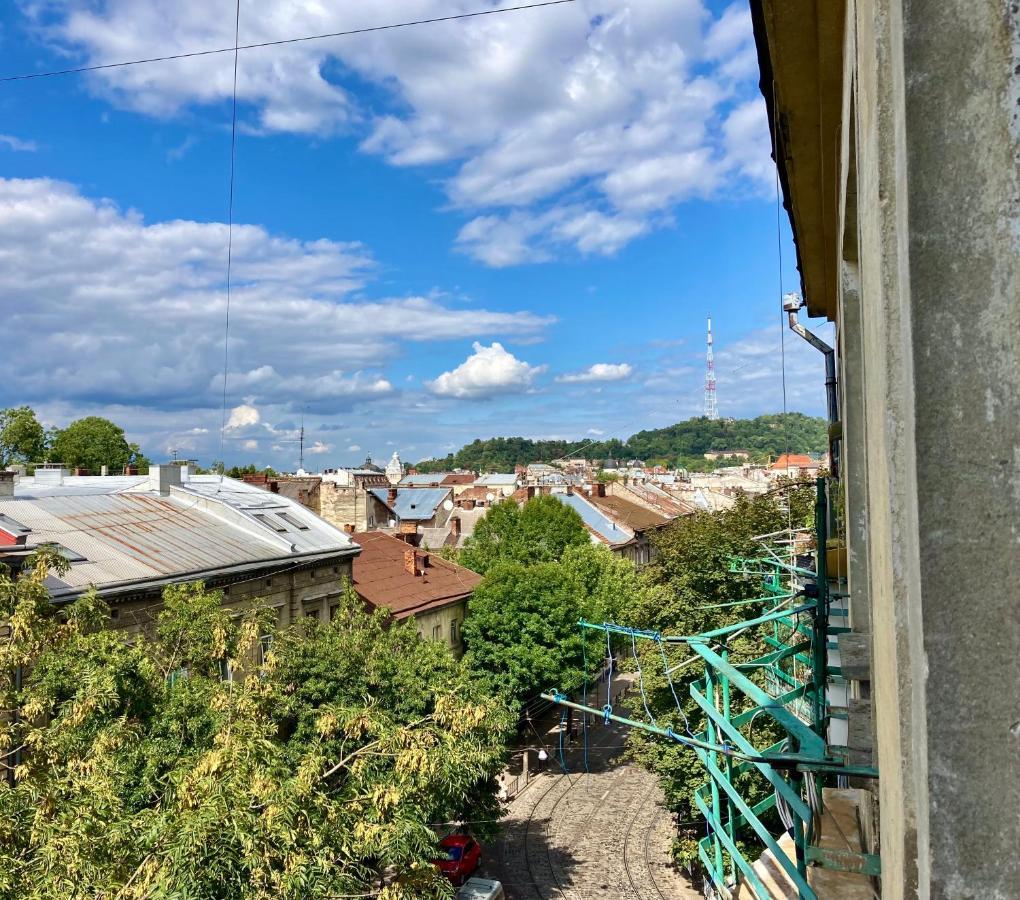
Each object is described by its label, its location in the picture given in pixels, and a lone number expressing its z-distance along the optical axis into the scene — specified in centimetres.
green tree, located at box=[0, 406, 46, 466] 5669
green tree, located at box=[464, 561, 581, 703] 2830
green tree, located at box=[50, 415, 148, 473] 6328
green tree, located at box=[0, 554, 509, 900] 754
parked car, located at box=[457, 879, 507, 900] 1914
